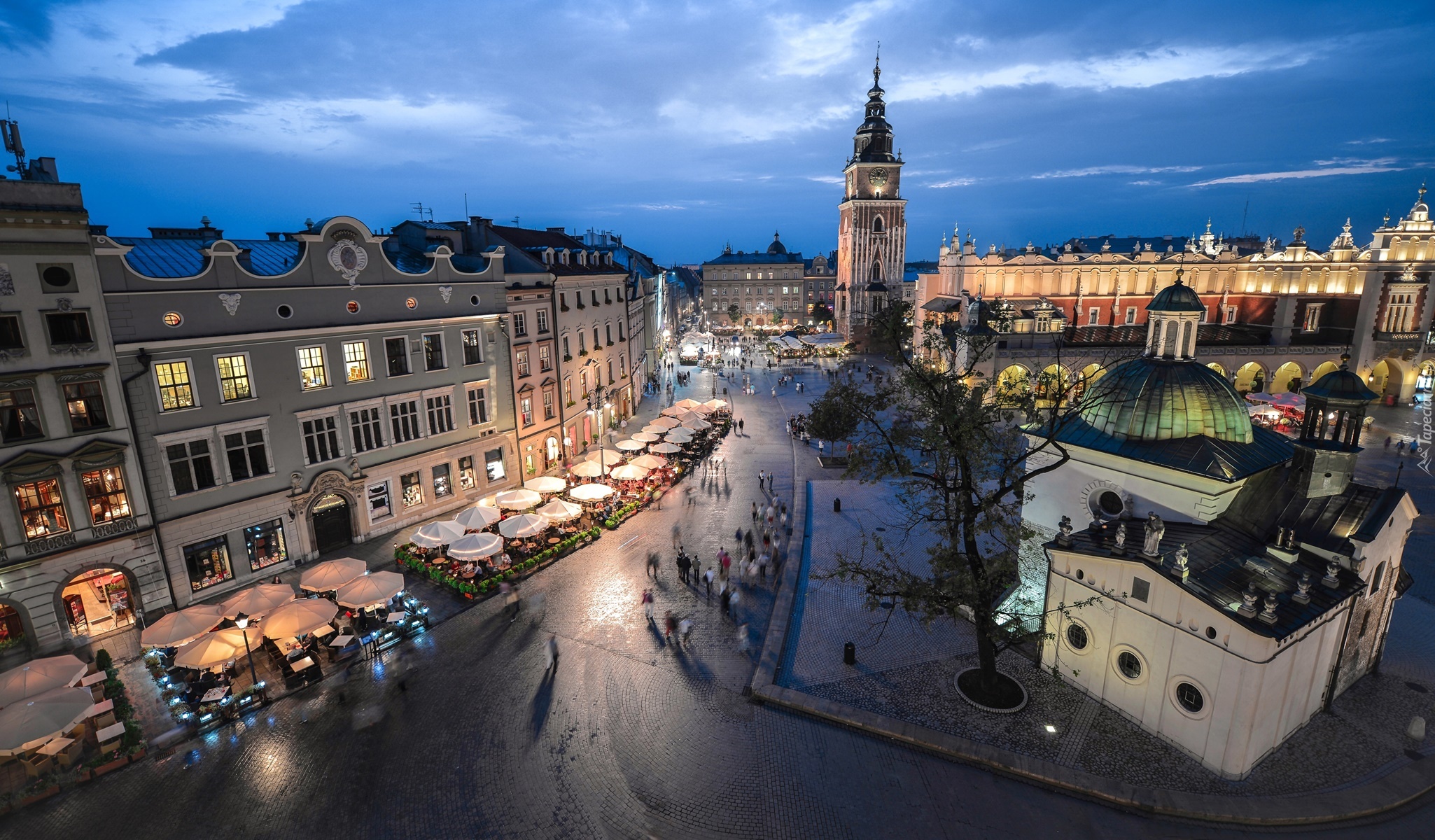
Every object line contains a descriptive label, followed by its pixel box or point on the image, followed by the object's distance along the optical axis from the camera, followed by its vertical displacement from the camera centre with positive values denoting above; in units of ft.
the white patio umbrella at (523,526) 88.33 -33.72
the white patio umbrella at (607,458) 124.16 -36.24
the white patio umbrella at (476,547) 81.05 -33.52
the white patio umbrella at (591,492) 103.35 -34.11
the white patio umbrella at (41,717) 49.19 -33.52
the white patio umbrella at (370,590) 70.28 -33.81
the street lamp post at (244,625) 63.36 -33.48
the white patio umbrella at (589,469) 116.37 -34.24
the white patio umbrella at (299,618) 64.75 -33.89
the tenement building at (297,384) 75.56 -13.45
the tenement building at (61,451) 63.98 -16.75
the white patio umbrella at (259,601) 67.97 -33.53
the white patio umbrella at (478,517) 89.04 -32.69
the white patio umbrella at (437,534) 85.40 -33.61
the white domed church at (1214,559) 50.03 -24.51
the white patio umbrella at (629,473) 113.91 -34.36
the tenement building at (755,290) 454.81 -9.26
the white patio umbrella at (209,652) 60.03 -34.42
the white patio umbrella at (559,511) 95.66 -34.31
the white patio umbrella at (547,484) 106.83 -33.82
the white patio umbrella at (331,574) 73.87 -33.70
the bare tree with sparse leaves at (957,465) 53.83 -16.79
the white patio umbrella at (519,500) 98.27 -33.23
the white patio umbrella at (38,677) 53.52 -33.14
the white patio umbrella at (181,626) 63.02 -33.89
